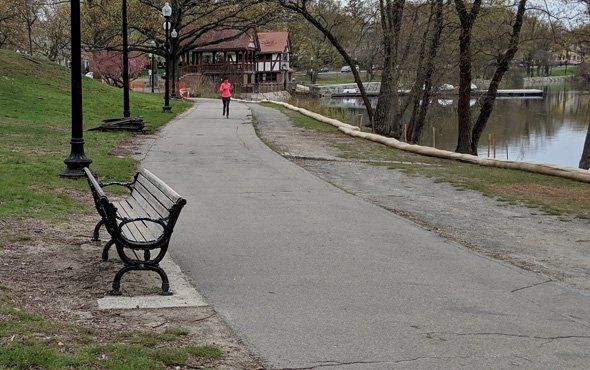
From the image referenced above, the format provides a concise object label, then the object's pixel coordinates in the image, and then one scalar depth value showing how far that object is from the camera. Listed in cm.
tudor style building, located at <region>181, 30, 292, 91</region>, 7025
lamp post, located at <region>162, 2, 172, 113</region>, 2755
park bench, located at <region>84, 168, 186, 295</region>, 491
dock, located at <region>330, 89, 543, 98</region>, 7782
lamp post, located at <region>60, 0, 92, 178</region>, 1001
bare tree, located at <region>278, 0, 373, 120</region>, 2891
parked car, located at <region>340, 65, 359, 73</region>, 12528
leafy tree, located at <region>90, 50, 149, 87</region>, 6066
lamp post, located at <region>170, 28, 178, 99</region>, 4099
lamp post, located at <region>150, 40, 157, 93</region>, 5179
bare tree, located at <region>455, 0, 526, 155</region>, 2322
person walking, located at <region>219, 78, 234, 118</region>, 2594
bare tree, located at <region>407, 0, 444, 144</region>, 2731
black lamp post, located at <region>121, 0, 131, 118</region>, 2123
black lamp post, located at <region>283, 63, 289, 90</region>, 8538
